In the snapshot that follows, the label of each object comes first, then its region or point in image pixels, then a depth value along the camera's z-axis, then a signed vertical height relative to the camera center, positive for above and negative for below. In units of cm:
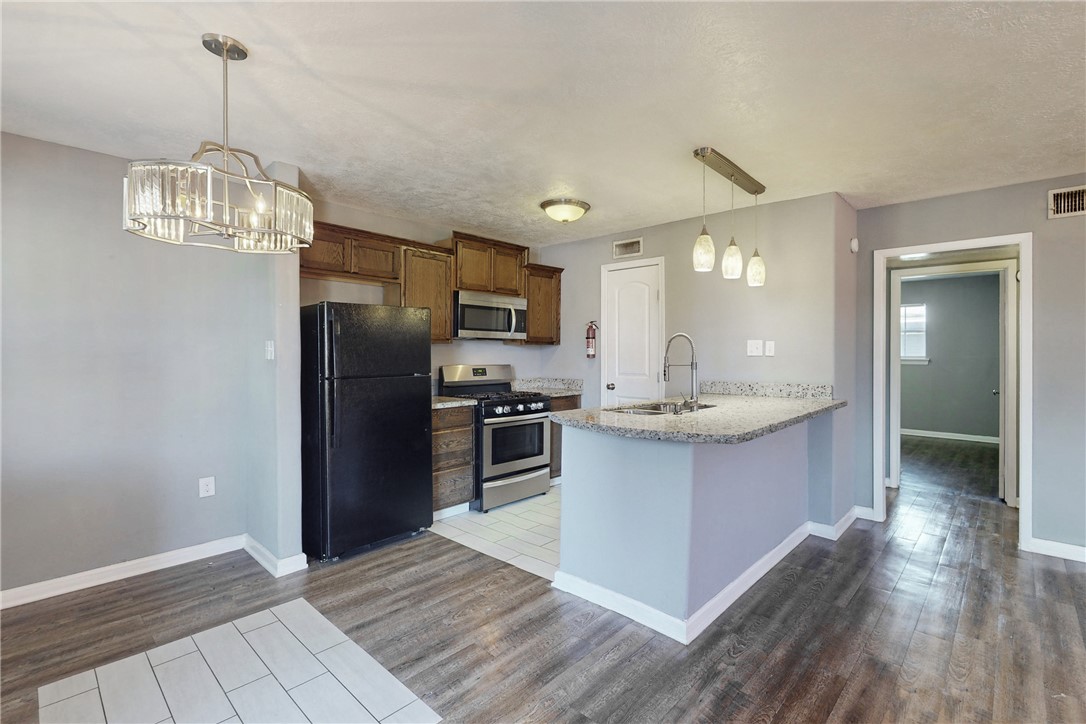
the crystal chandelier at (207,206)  152 +52
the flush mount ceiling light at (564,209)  356 +109
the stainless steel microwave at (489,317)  431 +38
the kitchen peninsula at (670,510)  220 -77
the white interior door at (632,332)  443 +24
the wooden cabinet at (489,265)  428 +85
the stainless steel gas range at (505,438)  398 -69
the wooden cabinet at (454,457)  374 -78
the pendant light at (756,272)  292 +51
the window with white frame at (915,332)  741 +35
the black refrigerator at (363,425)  297 -43
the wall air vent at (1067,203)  298 +93
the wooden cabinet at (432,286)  393 +60
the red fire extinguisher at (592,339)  484 +18
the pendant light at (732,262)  270 +52
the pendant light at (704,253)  260 +55
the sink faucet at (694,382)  296 -16
